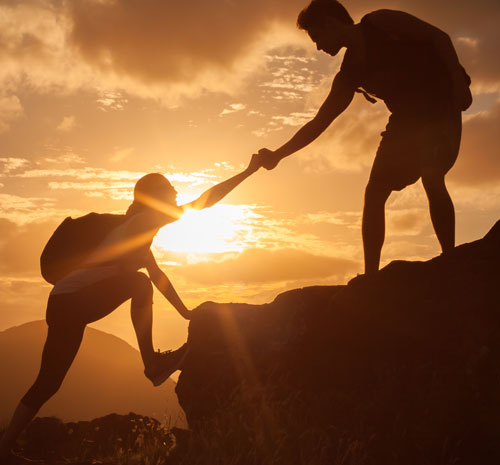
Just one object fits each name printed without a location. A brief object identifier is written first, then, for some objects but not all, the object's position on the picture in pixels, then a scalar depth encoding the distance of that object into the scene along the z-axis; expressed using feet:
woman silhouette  15.87
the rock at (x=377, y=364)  14.52
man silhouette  17.03
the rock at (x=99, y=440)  17.79
